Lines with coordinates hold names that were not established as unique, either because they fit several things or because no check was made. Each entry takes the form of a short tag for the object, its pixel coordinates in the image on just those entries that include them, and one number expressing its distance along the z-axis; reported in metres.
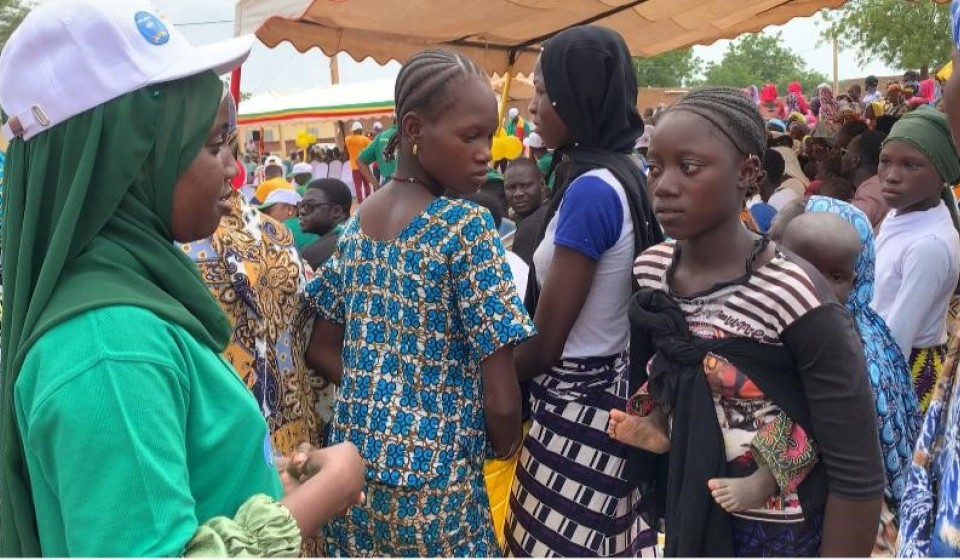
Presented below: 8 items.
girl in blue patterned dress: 2.12
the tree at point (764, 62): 81.56
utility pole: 31.55
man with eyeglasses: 5.49
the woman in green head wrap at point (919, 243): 3.33
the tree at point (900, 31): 24.73
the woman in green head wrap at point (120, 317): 1.05
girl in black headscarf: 2.32
